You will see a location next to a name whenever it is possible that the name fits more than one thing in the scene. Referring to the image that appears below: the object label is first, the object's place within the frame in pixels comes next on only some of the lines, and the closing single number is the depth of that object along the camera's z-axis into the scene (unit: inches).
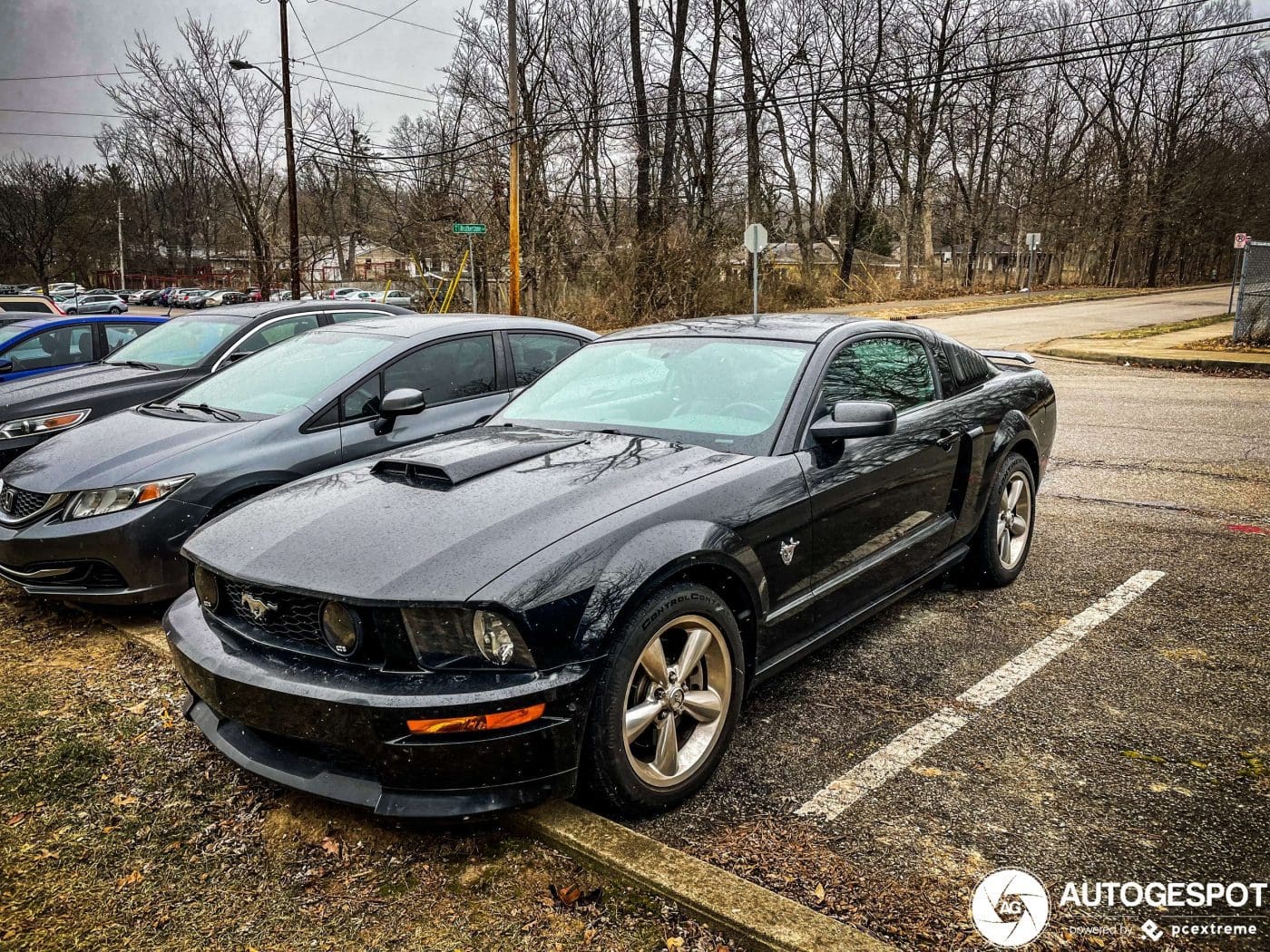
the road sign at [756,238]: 856.3
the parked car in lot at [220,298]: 2036.2
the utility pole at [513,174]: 743.7
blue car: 346.0
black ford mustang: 94.3
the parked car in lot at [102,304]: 1538.1
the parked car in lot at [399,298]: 1277.7
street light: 1014.4
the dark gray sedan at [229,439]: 168.6
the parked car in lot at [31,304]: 559.8
